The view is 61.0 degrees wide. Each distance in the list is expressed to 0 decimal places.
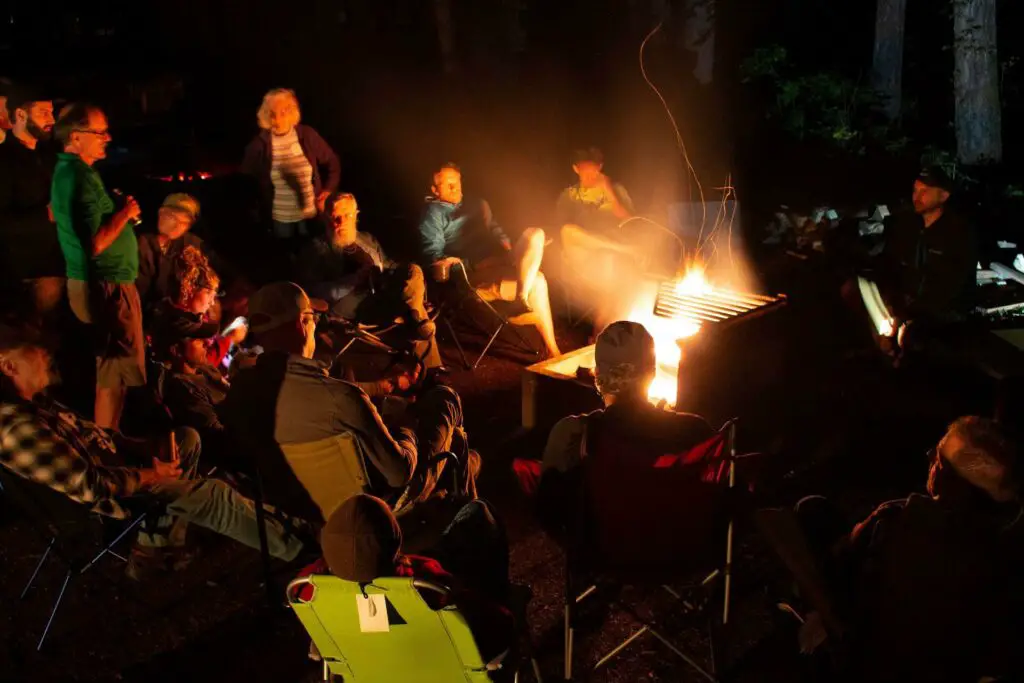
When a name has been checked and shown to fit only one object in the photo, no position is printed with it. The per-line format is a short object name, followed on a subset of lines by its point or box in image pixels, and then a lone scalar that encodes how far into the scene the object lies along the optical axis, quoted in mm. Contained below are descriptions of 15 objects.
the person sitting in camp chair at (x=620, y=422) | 2992
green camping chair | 2342
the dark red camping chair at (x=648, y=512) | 2859
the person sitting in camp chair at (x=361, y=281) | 5789
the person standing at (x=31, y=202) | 5324
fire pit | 4590
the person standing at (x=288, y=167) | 6883
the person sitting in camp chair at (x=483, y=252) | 6168
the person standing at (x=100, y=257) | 4609
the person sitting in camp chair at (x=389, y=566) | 2324
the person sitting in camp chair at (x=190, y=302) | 4887
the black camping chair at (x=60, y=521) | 3389
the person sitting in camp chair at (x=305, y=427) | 3197
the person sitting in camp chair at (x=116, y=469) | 3348
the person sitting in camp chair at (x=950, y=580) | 2361
